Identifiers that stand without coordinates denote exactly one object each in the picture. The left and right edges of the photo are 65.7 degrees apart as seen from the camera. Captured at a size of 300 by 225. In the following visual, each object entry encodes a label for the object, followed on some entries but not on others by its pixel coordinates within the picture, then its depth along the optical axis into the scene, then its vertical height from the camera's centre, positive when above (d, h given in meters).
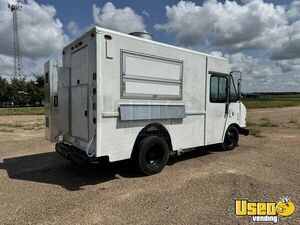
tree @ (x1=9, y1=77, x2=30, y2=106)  58.50 +2.65
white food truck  4.41 +0.09
